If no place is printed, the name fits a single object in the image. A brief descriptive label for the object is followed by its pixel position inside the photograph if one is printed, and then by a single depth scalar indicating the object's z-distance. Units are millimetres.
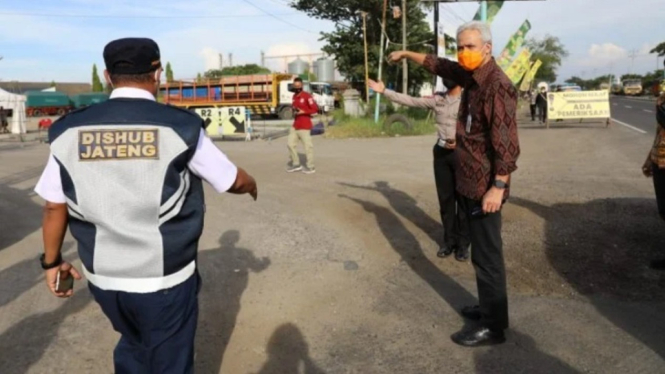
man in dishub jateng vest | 2045
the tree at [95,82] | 67062
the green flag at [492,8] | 16844
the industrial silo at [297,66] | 50438
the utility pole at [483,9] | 16438
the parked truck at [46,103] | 48875
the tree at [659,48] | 69238
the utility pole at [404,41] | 26317
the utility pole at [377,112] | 21922
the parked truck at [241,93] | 32197
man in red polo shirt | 10180
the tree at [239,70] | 71588
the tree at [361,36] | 36781
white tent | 25522
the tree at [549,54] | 77938
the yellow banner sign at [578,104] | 19375
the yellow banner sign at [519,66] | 20375
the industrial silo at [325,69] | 45156
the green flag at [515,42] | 17391
